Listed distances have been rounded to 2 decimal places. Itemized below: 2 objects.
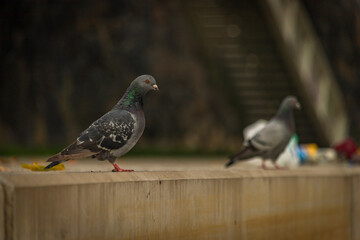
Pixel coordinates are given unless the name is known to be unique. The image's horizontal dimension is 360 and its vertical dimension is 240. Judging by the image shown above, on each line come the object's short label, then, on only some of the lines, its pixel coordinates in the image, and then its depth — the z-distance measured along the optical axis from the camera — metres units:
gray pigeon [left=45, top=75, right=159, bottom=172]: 14.27
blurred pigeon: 21.17
